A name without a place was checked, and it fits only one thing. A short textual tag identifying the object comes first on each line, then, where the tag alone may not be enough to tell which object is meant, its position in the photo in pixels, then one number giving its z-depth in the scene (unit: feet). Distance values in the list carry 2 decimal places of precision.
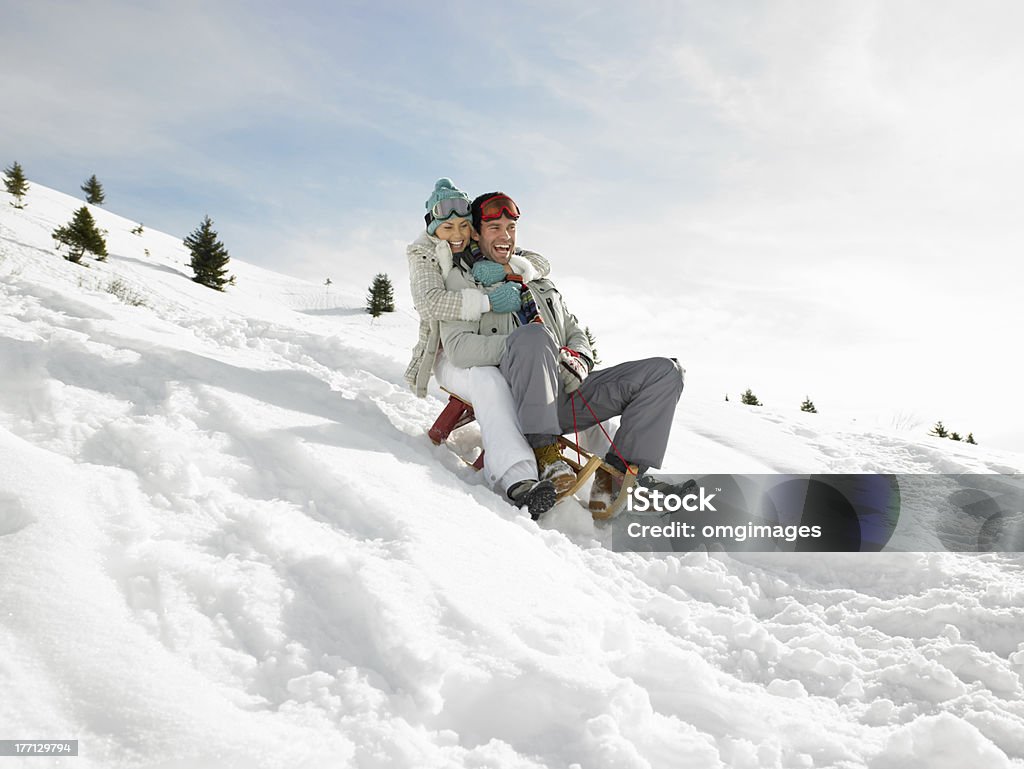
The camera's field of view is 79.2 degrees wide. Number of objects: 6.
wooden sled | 9.75
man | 9.77
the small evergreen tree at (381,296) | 62.54
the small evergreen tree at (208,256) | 56.39
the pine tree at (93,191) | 92.99
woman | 9.46
